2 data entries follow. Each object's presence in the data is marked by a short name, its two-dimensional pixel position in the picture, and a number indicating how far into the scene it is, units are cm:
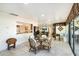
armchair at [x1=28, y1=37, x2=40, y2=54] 236
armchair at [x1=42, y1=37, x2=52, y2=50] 264
